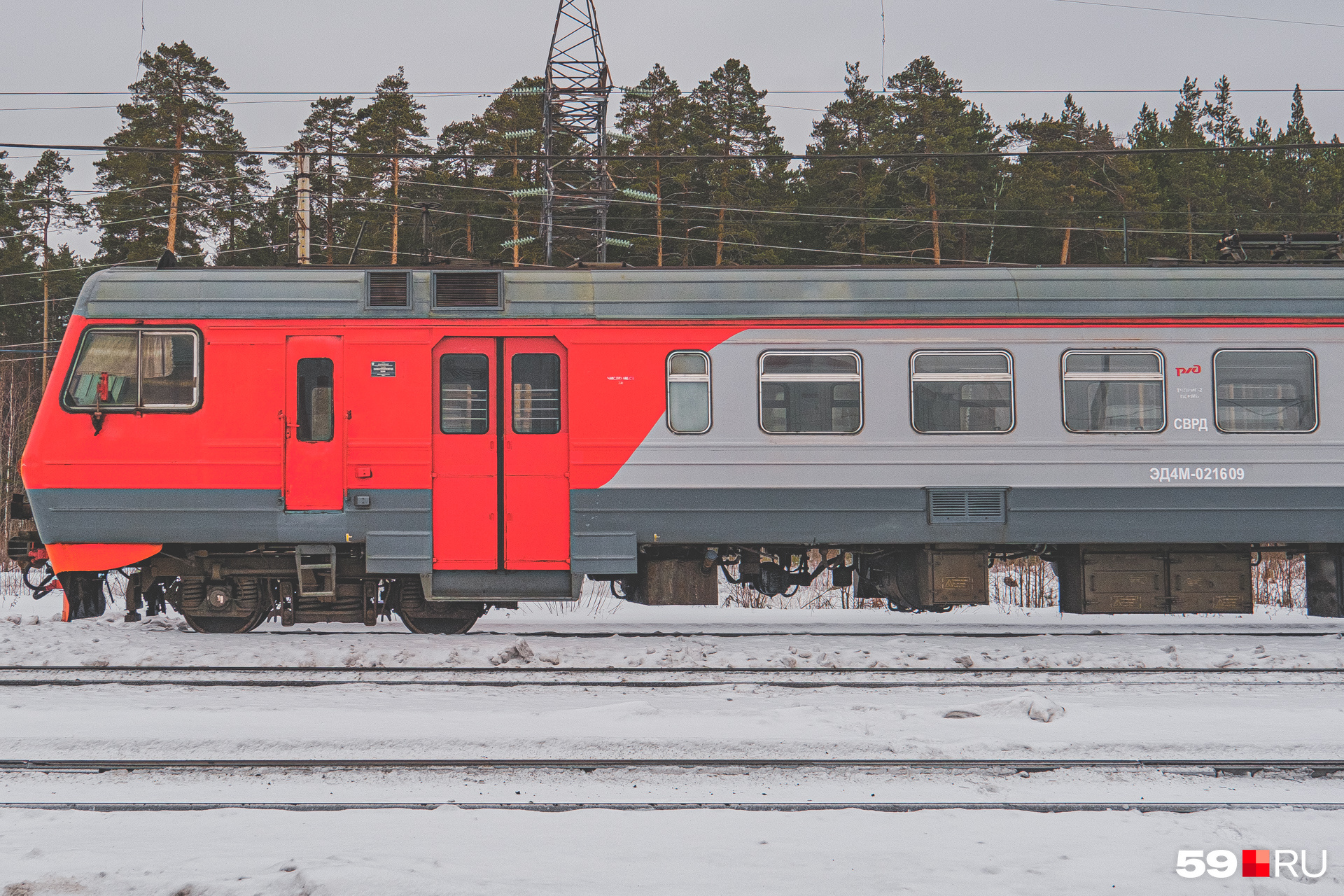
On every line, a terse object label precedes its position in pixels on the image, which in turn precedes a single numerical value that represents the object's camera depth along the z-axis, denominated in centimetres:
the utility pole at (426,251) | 968
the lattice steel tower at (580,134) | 2016
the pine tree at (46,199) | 4347
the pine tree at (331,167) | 3519
